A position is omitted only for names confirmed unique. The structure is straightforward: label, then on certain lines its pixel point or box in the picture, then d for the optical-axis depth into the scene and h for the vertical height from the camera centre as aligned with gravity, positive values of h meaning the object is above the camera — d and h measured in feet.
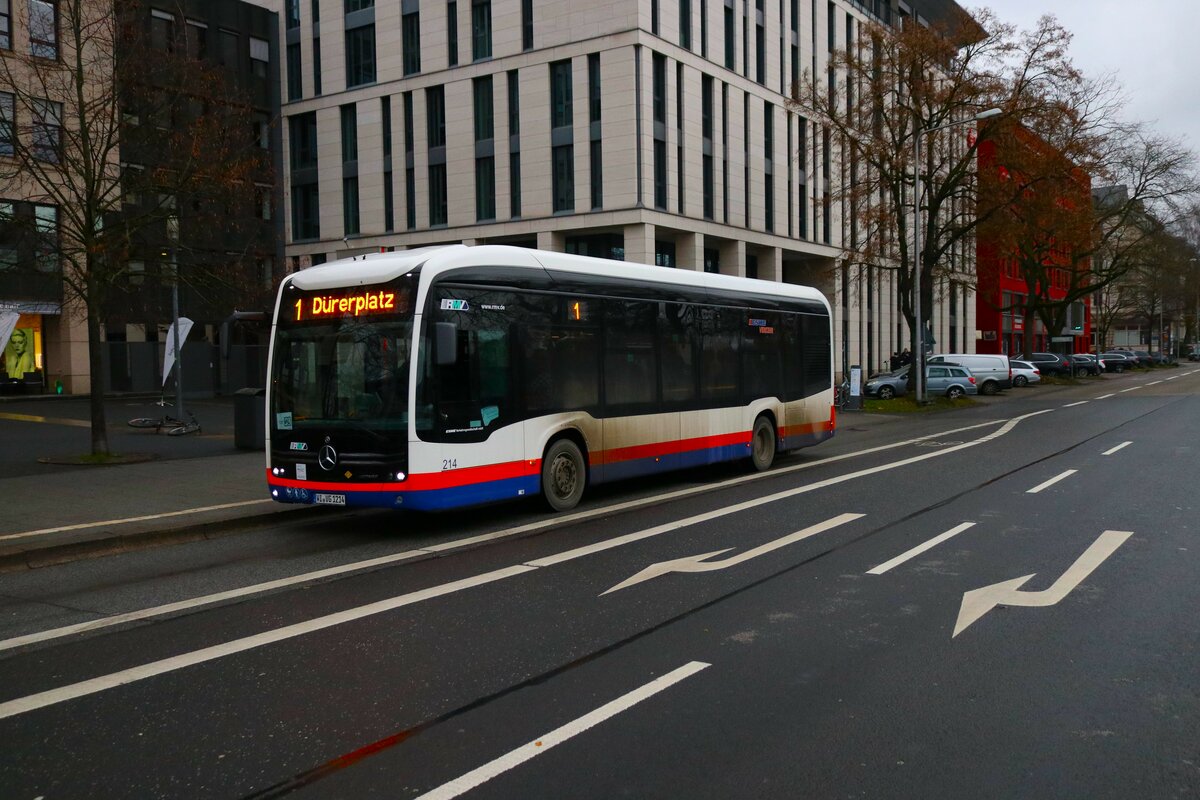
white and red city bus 32.37 -0.34
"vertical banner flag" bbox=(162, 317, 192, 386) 73.61 +2.40
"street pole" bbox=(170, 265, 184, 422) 71.36 +0.49
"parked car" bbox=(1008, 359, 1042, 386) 172.55 -2.66
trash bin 61.05 -2.92
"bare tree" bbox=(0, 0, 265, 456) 52.47 +13.14
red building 117.29 +17.55
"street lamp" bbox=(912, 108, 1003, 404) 105.70 +12.09
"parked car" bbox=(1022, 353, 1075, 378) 196.65 -1.28
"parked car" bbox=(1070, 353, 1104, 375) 220.23 -1.56
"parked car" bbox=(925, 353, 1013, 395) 146.82 -1.53
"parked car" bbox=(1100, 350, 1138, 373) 259.60 -1.46
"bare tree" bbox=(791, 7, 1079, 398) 110.11 +29.35
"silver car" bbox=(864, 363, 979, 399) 131.95 -2.99
